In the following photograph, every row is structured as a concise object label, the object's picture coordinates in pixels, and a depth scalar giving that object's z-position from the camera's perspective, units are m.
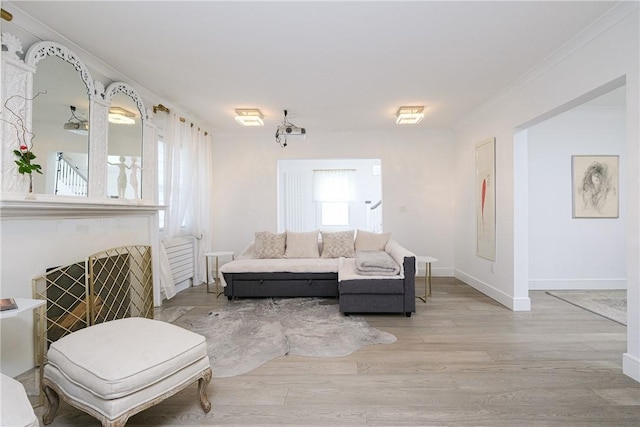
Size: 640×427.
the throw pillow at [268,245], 4.80
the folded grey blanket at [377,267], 3.60
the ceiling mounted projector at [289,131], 4.46
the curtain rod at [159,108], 3.92
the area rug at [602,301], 3.51
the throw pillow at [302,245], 4.84
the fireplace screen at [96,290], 2.45
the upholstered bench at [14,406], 1.16
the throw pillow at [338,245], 4.84
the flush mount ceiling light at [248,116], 4.37
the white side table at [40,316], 1.75
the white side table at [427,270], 4.21
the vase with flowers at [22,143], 2.12
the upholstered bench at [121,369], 1.53
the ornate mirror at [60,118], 2.36
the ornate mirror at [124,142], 3.14
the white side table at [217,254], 4.47
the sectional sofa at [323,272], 3.54
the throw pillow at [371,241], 4.83
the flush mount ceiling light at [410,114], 4.34
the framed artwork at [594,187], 4.61
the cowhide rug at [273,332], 2.62
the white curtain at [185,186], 4.22
